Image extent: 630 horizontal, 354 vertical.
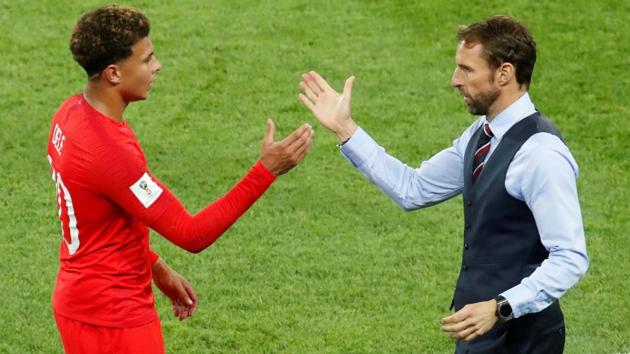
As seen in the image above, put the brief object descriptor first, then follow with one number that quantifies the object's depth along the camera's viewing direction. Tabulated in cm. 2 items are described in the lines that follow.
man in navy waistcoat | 1016
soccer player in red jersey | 1044
